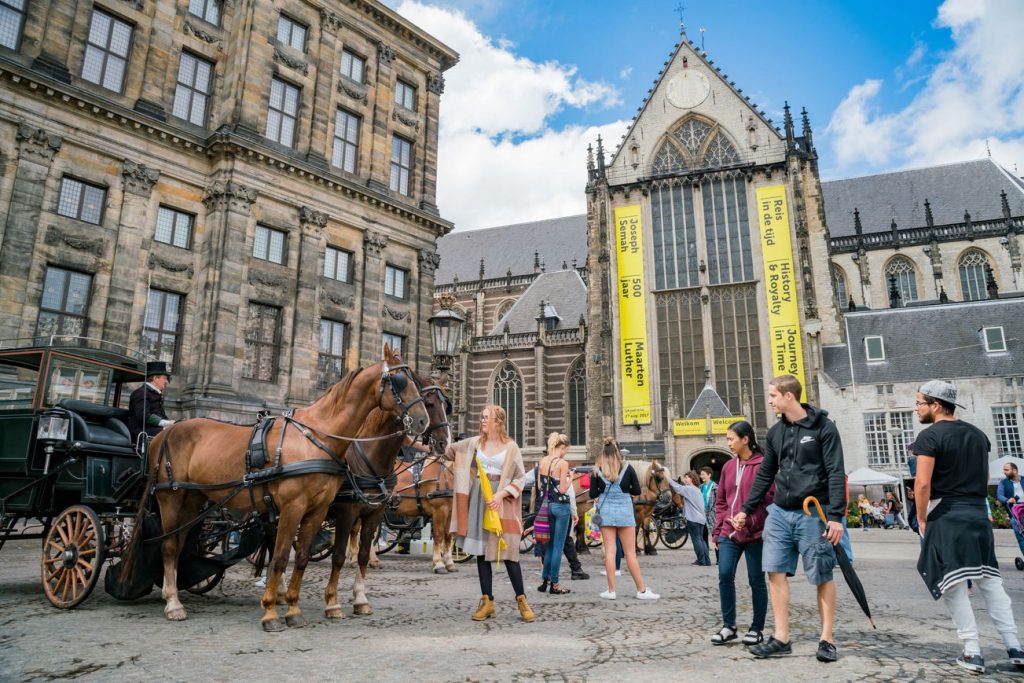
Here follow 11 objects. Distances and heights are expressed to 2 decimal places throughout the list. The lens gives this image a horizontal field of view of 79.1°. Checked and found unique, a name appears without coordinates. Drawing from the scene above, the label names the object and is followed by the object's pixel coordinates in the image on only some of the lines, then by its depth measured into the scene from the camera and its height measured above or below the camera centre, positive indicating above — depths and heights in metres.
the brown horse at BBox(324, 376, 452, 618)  5.61 +0.07
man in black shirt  3.89 -0.30
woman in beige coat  5.32 -0.21
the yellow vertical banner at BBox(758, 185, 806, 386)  30.69 +9.71
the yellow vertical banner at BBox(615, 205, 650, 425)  32.25 +8.46
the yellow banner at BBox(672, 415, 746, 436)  29.45 +2.46
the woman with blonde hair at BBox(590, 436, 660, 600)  6.74 -0.32
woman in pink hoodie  4.56 -0.47
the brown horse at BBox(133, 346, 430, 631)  5.31 +0.10
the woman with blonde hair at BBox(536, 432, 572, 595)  7.30 -0.32
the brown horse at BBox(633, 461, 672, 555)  11.22 -0.22
